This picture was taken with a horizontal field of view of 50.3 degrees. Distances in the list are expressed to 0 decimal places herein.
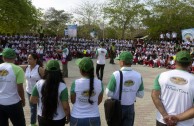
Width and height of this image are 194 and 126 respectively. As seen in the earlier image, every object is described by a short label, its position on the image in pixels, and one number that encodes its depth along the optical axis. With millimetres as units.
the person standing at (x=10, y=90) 3081
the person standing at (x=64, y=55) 9010
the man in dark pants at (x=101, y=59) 8278
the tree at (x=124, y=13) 29842
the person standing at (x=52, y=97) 2581
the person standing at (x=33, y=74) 3935
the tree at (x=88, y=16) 33080
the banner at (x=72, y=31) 23181
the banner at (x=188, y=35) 18684
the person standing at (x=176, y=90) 2365
